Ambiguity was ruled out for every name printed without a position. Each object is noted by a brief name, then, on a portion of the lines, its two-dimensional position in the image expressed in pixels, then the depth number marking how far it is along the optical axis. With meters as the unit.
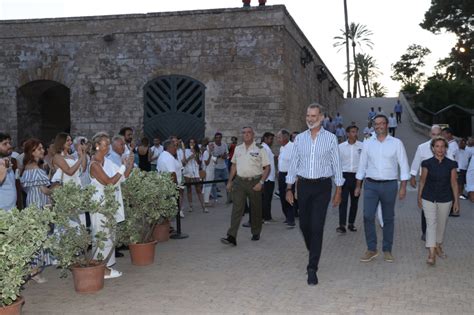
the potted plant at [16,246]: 3.84
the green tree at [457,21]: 31.22
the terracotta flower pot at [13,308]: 3.88
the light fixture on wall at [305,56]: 18.98
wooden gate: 16.53
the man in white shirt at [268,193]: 9.22
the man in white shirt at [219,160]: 12.16
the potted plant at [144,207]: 6.19
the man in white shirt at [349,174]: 8.02
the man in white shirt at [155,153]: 12.52
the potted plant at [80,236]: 4.98
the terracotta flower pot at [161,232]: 7.67
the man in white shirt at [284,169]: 8.66
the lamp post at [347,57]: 48.88
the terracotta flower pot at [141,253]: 6.18
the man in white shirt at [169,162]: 8.47
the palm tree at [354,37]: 63.19
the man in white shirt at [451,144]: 8.75
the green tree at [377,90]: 80.81
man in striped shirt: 5.46
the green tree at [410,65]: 59.84
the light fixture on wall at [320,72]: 24.49
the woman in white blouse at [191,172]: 10.74
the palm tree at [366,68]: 73.94
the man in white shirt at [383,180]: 6.21
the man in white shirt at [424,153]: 7.22
